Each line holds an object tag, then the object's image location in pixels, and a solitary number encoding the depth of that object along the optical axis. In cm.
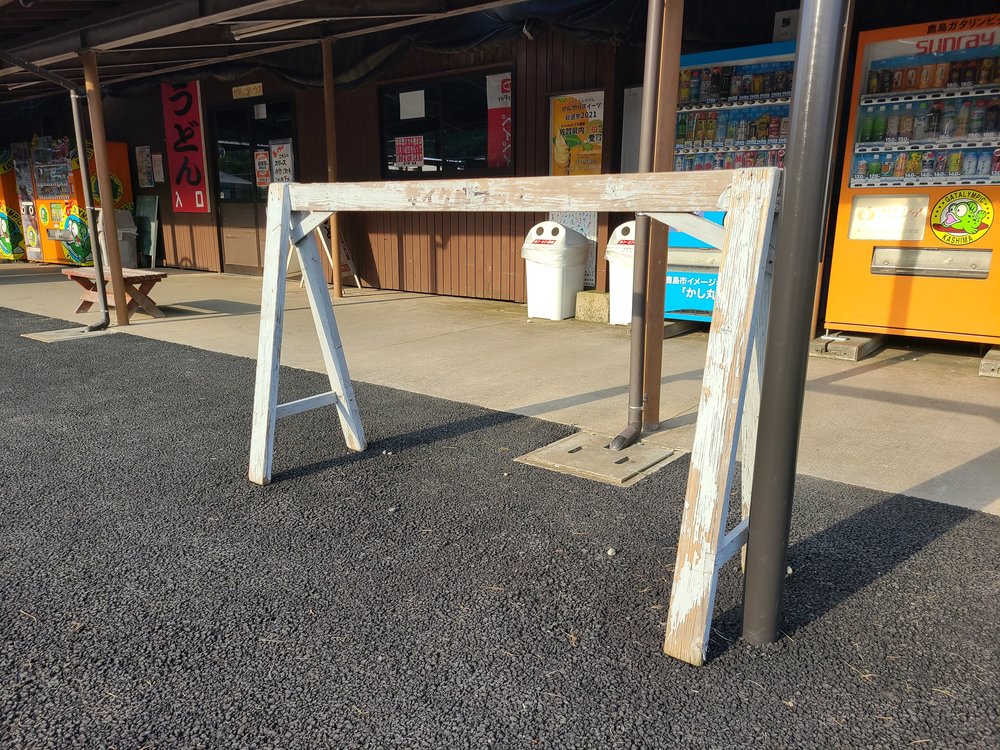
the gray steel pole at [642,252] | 336
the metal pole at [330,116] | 767
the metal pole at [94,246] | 676
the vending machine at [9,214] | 1337
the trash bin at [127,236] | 1216
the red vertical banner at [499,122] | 771
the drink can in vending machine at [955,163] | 507
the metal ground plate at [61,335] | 645
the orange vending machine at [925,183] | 495
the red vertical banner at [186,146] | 1104
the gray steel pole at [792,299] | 177
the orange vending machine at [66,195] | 1212
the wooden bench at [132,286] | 736
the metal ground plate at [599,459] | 331
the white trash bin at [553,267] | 693
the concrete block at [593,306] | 695
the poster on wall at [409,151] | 850
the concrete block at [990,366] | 484
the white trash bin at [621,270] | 638
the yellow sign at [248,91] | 998
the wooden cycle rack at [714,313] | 194
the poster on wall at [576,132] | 705
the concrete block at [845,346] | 541
